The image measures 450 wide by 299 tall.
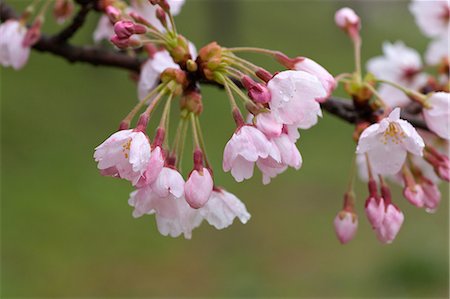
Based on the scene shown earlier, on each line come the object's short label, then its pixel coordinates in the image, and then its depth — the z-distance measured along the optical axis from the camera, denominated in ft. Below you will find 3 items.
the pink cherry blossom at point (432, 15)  2.94
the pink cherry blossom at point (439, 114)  2.49
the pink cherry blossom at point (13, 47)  2.70
